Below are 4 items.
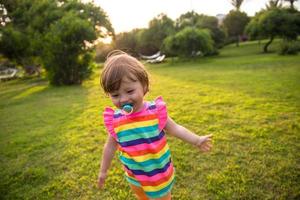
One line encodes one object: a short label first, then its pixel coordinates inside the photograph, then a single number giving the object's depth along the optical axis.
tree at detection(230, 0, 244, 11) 49.44
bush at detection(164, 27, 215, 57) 22.55
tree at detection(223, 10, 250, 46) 33.28
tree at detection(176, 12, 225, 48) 29.14
